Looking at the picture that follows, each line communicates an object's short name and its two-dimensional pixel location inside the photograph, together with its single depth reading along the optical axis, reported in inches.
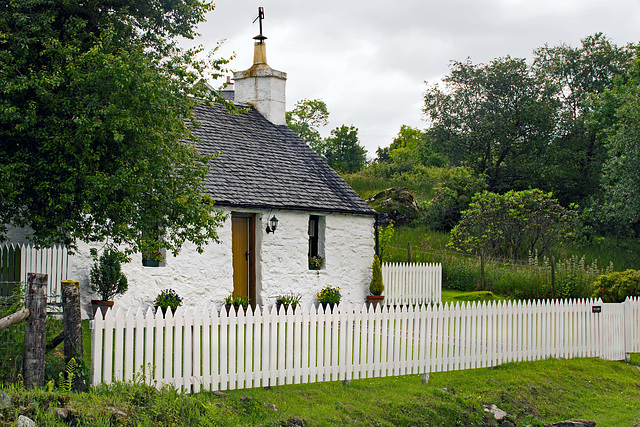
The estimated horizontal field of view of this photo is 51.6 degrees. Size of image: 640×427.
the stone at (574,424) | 339.4
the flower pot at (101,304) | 482.0
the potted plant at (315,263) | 657.6
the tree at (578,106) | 1312.7
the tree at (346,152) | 1877.5
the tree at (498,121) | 1322.6
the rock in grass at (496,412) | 340.2
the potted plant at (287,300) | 618.5
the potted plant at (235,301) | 574.2
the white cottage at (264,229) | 559.2
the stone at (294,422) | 295.0
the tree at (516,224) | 884.6
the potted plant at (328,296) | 645.9
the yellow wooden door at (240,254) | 612.7
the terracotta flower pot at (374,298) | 684.1
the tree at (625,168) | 963.3
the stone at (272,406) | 309.5
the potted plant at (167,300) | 533.4
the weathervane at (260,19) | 781.7
